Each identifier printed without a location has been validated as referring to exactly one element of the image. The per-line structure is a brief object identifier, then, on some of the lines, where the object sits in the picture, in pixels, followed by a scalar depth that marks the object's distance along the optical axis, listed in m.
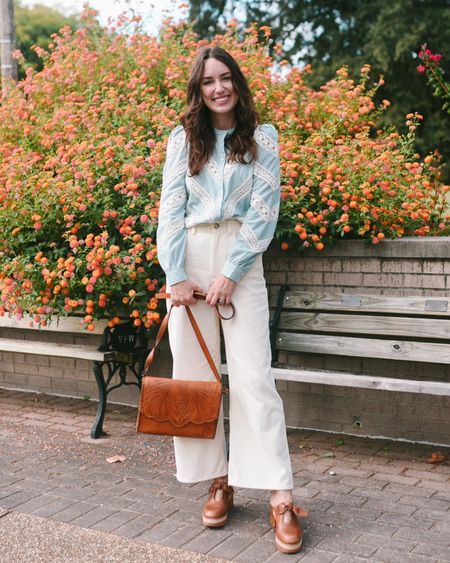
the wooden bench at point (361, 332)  4.53
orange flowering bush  4.91
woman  3.56
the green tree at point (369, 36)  19.94
